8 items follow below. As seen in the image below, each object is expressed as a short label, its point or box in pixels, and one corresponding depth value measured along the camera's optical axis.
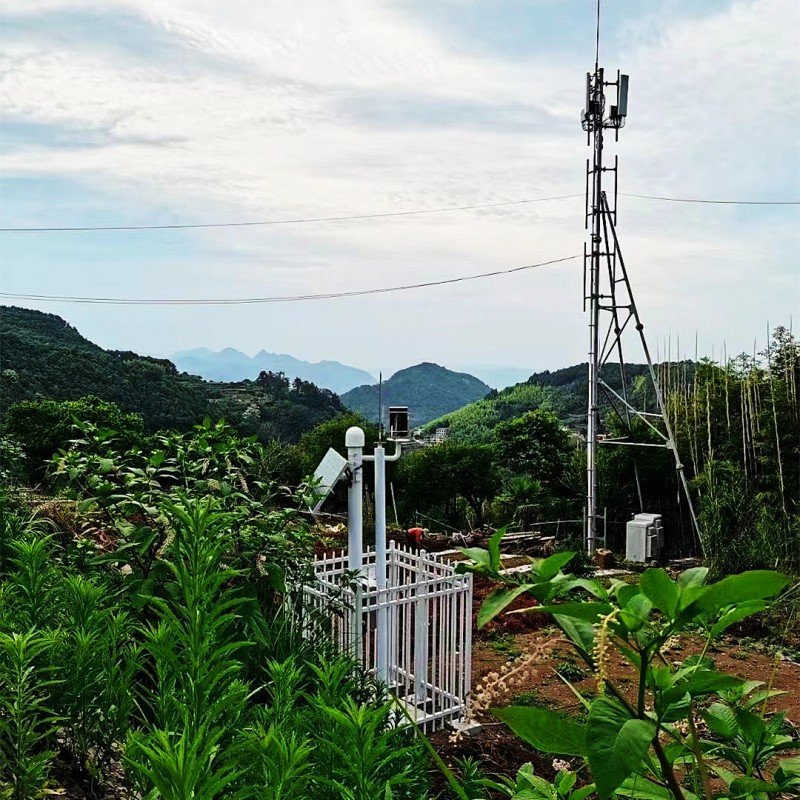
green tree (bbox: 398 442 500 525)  12.14
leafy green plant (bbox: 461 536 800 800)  0.61
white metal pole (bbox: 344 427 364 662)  3.96
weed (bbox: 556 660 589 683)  5.27
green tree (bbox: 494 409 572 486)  11.91
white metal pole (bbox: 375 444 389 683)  3.89
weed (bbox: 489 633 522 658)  5.78
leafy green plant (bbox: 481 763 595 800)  0.81
